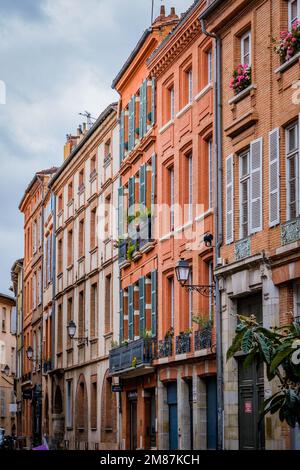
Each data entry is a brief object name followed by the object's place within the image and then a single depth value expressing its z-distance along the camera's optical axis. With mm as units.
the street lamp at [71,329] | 41406
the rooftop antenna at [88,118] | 53406
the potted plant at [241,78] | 25609
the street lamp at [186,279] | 27109
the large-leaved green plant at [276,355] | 14648
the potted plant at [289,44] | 22531
